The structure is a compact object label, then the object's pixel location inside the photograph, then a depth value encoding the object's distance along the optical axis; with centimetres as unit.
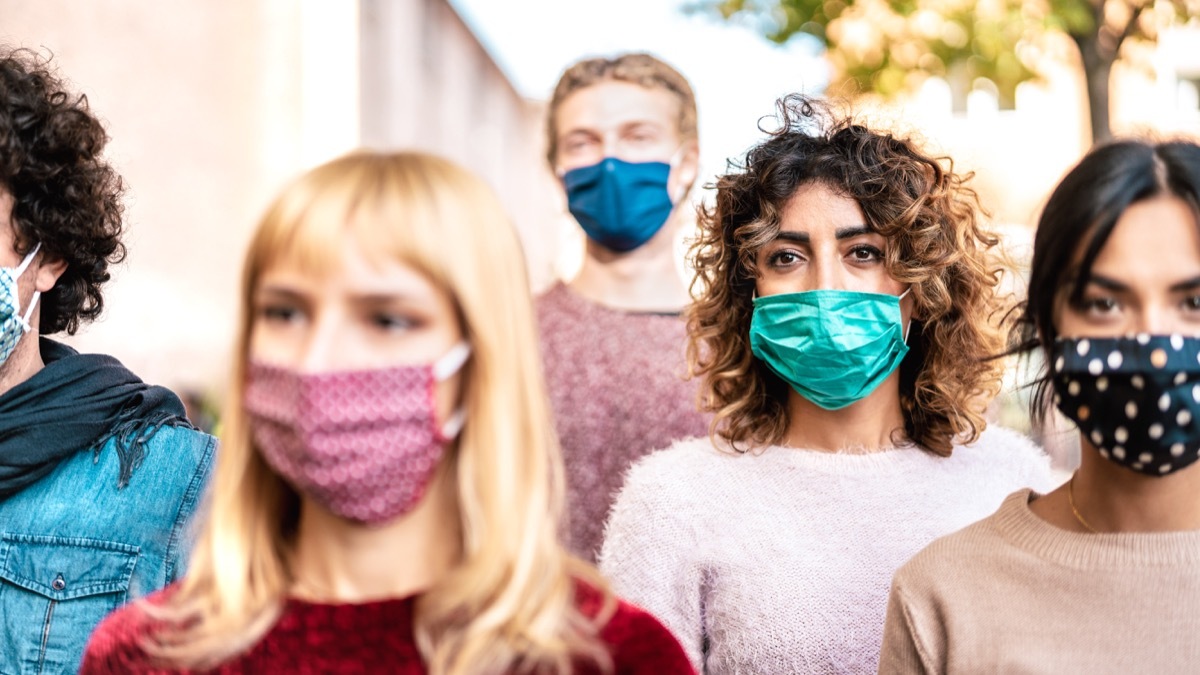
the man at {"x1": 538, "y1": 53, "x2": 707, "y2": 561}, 409
